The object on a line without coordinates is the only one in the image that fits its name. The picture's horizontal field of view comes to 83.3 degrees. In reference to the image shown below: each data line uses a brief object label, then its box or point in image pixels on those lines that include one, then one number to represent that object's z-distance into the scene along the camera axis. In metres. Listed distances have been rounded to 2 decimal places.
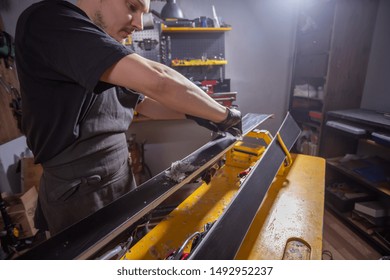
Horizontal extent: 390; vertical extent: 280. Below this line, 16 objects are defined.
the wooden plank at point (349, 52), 1.89
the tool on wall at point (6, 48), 1.70
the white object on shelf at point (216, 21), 2.13
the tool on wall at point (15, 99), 1.79
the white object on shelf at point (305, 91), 2.35
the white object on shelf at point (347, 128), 1.66
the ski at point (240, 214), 0.59
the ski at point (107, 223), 0.51
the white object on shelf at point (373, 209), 1.66
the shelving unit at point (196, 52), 2.19
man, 0.53
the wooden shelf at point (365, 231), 1.55
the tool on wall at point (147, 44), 2.15
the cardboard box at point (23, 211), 1.64
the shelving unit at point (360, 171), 1.61
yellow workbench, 0.71
